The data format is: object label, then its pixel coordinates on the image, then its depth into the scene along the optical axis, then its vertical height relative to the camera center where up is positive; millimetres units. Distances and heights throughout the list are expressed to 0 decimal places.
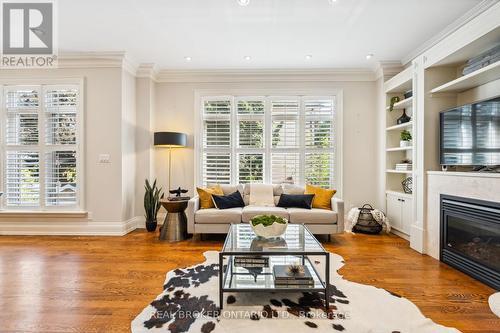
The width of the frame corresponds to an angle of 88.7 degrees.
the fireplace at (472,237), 2434 -762
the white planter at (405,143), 3949 +350
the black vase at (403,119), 4087 +752
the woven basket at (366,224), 4219 -968
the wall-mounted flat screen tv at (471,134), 2475 +334
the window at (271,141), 4840 +476
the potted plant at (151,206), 4367 -680
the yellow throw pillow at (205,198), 4063 -510
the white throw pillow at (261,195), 4270 -492
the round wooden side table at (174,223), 3875 -872
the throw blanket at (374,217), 4219 -883
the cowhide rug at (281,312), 1781 -1123
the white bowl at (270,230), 2396 -602
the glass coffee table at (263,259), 2004 -862
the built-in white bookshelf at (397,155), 3893 +183
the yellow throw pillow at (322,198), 4059 -519
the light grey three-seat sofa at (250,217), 3781 -772
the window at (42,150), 4234 +279
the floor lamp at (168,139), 4234 +454
